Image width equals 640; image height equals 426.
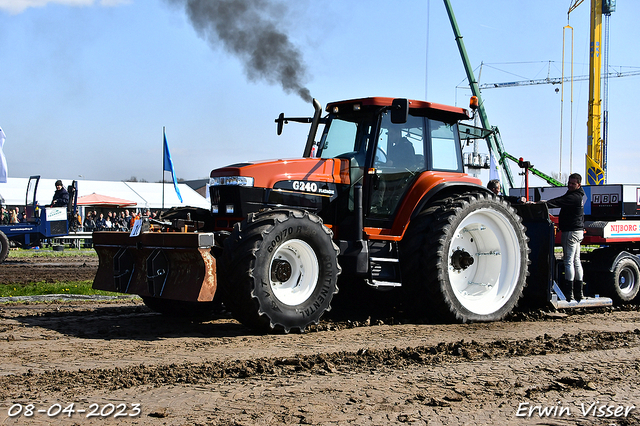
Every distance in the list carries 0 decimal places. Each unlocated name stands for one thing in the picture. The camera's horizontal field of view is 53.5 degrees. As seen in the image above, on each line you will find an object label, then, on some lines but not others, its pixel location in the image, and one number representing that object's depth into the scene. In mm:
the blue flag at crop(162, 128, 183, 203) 24069
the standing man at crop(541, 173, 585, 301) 8375
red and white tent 30478
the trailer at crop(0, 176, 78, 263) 18641
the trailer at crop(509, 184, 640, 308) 9406
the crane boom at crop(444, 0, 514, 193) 20906
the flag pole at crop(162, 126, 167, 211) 23828
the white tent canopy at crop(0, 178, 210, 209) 33969
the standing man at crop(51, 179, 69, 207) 18359
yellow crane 30422
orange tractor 5953
